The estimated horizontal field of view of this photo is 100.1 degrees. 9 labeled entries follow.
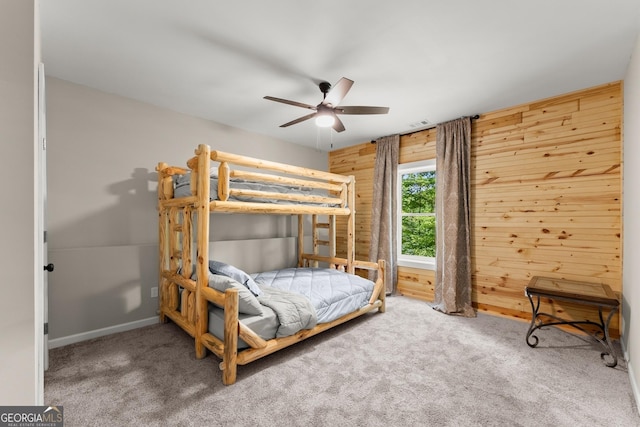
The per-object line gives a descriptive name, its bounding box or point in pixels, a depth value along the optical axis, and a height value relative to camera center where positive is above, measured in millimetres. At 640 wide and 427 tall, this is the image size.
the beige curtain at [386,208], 4230 +86
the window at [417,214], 4145 -10
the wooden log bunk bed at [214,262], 2049 -488
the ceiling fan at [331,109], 2389 +986
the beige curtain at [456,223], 3412 -125
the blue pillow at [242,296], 2133 -660
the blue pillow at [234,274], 2461 -575
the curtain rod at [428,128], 3433 +1246
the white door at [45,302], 1883 -623
